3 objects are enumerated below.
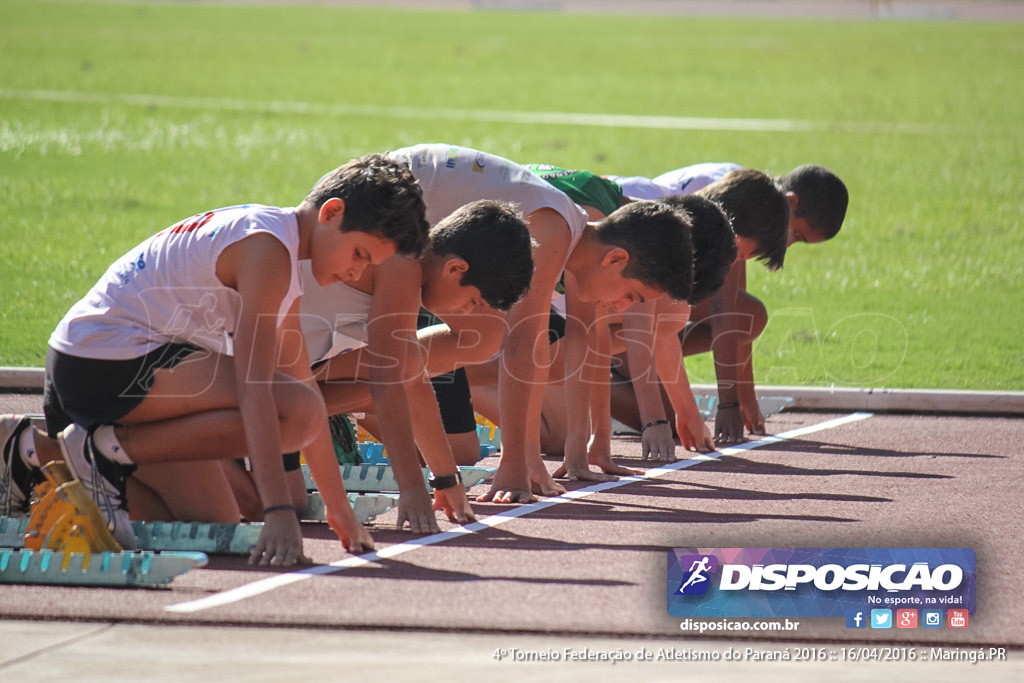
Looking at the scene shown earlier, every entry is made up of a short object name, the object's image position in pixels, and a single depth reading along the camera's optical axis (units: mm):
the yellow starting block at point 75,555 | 9953
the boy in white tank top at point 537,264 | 13000
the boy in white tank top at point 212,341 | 10398
